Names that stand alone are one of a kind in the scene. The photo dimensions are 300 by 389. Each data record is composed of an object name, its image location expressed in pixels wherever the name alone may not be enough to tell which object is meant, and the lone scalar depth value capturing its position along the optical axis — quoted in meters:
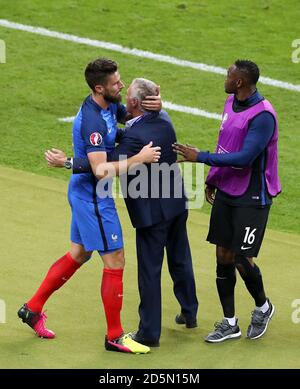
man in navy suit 16.94
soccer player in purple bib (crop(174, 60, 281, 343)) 16.92
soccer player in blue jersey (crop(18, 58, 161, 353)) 16.78
